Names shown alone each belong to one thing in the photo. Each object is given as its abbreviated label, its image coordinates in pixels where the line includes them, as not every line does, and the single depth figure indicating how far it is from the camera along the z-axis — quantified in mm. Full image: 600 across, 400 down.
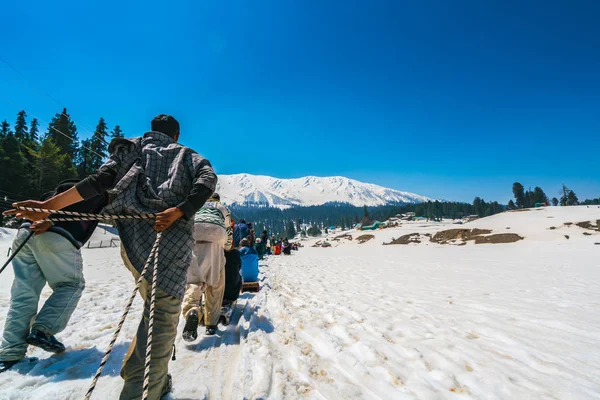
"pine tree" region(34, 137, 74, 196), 32406
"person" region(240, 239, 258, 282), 6375
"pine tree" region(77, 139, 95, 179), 46812
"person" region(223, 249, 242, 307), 4633
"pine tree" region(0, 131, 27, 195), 32031
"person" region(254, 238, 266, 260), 16469
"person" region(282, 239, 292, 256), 28859
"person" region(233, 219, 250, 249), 6853
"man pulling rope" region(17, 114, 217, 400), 1887
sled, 6380
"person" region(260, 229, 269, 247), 17019
